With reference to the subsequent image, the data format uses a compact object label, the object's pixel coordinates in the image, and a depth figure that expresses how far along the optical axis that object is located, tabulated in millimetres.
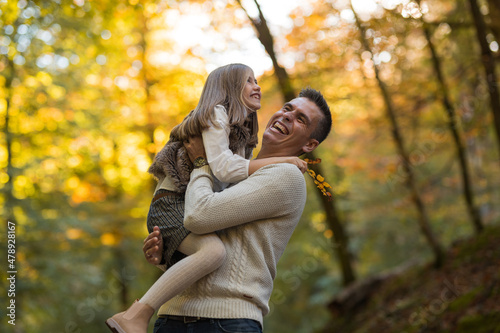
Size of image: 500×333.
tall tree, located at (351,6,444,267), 7934
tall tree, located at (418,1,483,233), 7918
